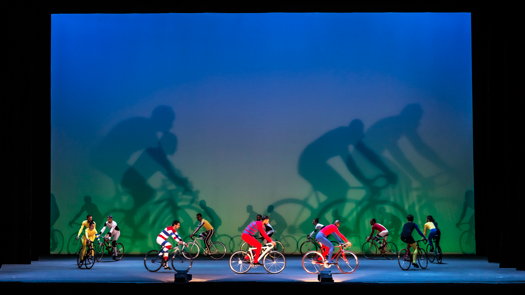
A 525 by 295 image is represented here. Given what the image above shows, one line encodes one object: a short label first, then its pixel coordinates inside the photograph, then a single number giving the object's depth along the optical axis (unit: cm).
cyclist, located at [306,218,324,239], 2023
